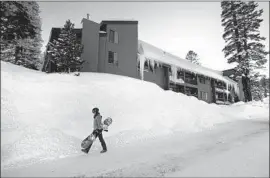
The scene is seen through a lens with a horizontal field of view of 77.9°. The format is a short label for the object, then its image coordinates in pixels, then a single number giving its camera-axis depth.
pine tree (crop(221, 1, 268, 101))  20.08
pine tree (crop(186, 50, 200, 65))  42.97
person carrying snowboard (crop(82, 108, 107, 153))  5.68
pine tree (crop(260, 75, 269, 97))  56.02
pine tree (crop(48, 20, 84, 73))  14.55
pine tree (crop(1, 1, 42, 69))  13.76
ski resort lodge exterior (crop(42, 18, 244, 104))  17.38
